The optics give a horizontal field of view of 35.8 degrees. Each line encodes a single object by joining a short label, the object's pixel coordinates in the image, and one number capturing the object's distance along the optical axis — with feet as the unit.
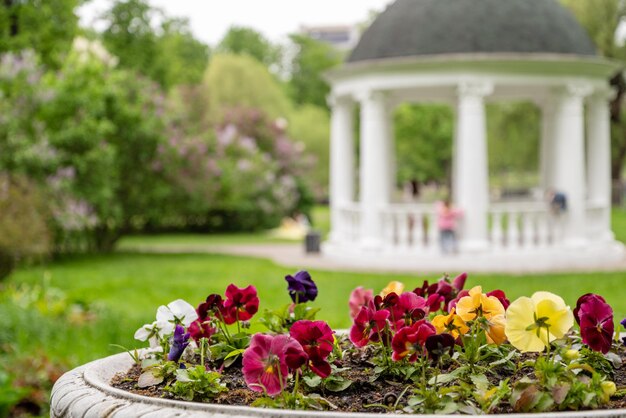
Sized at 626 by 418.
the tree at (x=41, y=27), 79.25
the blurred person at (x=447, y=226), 63.46
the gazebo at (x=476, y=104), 64.44
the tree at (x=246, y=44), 244.83
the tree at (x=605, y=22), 112.47
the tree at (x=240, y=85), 164.25
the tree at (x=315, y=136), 180.96
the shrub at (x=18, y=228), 49.11
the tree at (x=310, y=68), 215.51
